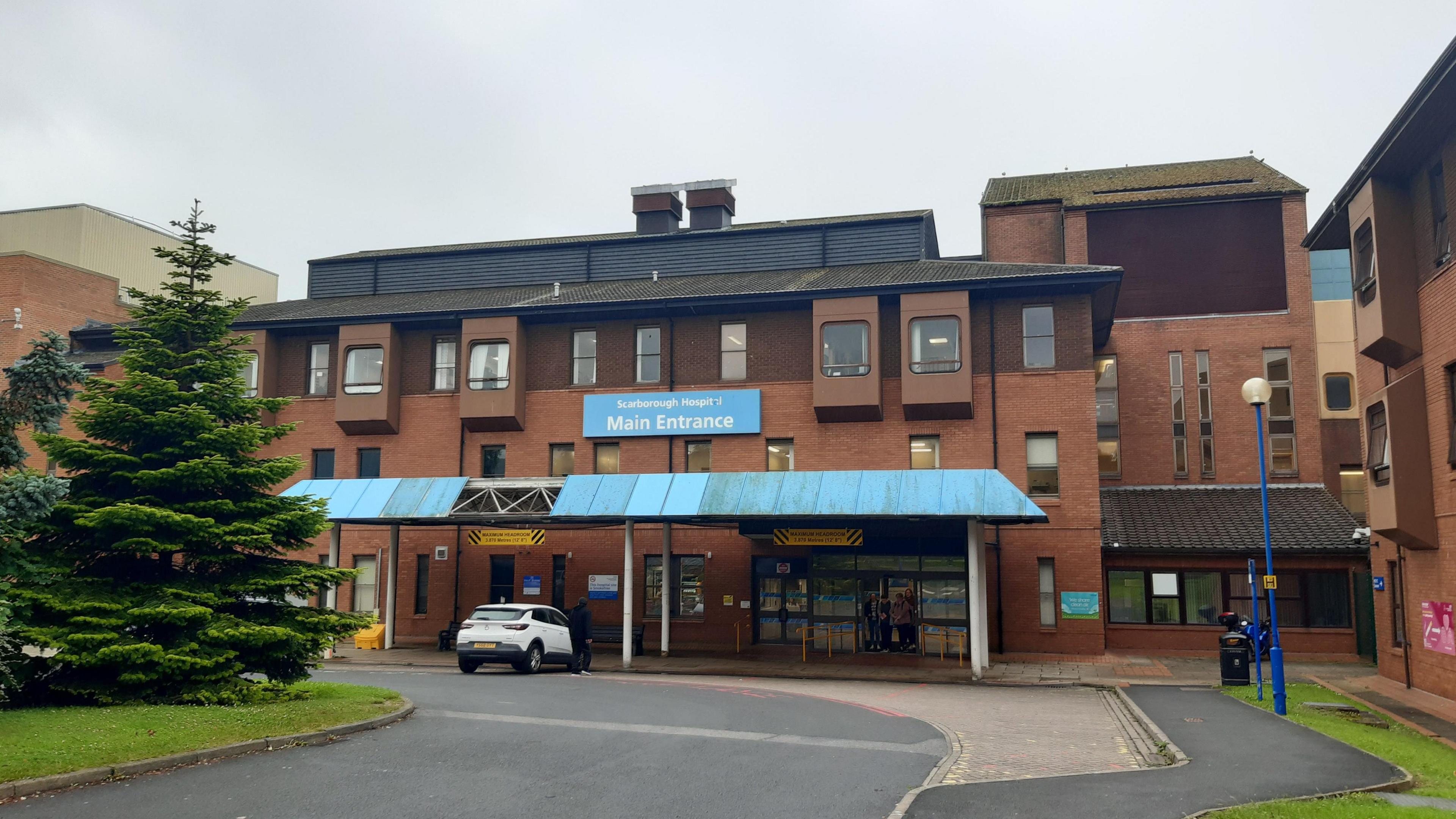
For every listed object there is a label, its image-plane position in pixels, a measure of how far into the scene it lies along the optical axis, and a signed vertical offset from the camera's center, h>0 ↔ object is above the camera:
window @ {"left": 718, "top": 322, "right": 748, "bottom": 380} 30.98 +5.56
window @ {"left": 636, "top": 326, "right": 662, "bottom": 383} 31.62 +5.55
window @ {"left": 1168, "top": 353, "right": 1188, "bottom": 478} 33.53 +3.53
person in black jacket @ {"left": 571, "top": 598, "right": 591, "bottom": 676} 24.27 -2.13
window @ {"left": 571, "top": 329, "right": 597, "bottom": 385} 32.12 +5.56
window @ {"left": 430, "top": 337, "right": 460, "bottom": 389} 33.09 +5.49
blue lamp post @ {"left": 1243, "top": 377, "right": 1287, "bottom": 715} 16.83 -0.11
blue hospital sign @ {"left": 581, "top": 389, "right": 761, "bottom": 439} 30.23 +3.73
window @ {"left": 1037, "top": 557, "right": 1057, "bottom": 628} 28.02 -1.03
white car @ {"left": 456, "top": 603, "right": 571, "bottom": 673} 22.62 -1.93
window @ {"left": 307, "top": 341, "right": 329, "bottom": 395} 33.97 +5.47
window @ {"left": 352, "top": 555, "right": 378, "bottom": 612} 32.69 -1.26
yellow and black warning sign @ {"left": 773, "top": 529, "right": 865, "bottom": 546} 26.95 +0.23
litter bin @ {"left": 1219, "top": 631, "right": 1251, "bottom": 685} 21.36 -2.14
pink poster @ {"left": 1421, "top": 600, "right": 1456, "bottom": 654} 18.25 -1.33
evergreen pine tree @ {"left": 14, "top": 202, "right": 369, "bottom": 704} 14.51 +0.12
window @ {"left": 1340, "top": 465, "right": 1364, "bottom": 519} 33.41 +1.87
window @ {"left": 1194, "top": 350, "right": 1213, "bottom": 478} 33.44 +4.06
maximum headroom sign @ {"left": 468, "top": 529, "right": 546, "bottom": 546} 30.23 +0.21
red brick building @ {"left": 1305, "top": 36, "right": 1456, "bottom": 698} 18.25 +3.42
